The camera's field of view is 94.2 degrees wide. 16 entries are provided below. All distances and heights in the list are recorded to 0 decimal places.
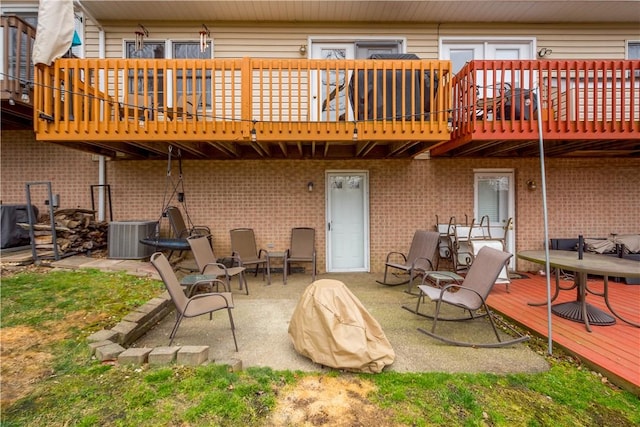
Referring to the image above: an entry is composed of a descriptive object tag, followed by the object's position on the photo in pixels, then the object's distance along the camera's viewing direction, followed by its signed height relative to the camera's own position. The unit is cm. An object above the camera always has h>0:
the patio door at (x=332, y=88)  455 +205
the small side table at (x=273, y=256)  550 -87
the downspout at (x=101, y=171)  630 +90
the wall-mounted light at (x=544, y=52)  653 +347
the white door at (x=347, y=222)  658 -24
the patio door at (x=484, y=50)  662 +360
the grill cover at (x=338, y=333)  258 -110
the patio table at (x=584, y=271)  318 -64
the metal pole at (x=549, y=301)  302 -94
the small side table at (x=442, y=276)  392 -89
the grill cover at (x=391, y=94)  455 +184
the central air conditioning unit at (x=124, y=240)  570 -52
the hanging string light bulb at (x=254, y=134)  455 +120
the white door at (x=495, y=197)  658 +30
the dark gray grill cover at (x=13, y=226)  550 -22
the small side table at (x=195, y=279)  345 -80
